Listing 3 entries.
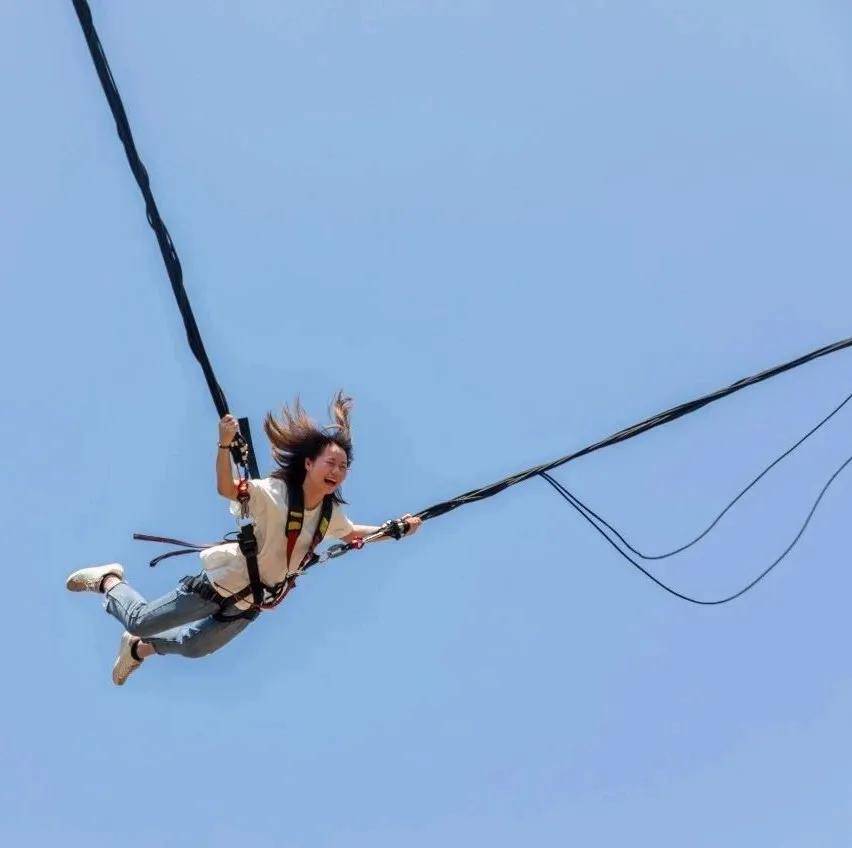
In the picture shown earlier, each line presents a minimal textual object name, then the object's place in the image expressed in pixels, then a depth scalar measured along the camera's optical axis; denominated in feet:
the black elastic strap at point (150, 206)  45.42
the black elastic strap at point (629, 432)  60.23
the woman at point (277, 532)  57.26
